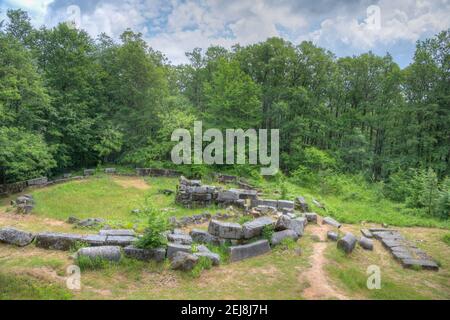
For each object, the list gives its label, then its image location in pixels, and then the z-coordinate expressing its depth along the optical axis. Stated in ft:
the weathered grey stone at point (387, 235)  31.21
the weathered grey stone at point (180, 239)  25.19
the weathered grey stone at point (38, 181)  55.52
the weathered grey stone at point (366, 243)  27.99
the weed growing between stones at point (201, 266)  20.32
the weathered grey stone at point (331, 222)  34.35
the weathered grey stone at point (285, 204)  39.05
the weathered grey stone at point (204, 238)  26.53
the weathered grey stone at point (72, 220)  35.73
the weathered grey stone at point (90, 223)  33.24
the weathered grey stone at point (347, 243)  25.90
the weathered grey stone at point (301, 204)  39.83
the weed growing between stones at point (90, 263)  20.25
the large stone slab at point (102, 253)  20.92
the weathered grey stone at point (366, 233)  32.38
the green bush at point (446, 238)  31.26
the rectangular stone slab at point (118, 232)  25.22
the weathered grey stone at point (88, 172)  66.67
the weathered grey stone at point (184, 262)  20.61
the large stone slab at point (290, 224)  27.73
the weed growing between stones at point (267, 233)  26.35
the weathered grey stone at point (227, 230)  25.95
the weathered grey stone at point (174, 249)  22.24
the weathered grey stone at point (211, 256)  22.34
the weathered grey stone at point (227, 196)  42.63
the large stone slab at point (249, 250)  23.99
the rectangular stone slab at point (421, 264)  24.27
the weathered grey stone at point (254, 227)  26.01
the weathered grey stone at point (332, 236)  28.76
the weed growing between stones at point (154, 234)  22.11
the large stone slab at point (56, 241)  23.41
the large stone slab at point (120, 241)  23.21
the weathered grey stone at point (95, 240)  23.43
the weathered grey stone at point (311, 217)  34.68
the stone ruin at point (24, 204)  39.50
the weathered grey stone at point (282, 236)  26.02
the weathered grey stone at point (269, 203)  39.58
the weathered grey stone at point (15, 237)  23.34
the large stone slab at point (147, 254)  21.74
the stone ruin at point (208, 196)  42.80
